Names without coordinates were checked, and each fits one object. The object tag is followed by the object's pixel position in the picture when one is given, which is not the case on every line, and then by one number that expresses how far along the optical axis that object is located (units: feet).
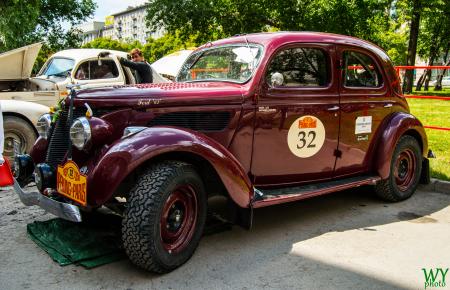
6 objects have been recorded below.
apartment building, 451.12
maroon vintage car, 10.33
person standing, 26.68
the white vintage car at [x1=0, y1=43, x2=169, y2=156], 20.98
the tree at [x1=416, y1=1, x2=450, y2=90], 65.45
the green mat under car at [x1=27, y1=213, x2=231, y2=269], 11.22
